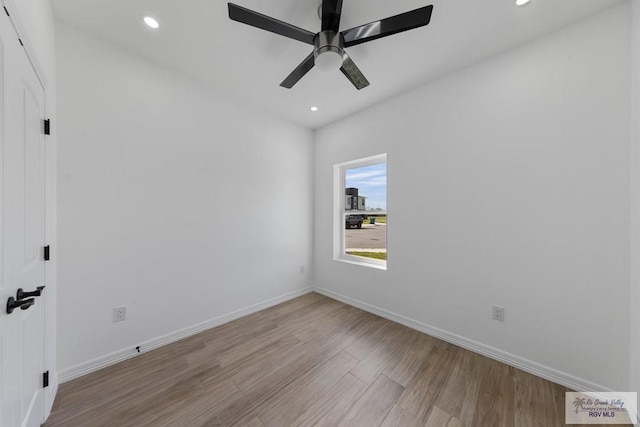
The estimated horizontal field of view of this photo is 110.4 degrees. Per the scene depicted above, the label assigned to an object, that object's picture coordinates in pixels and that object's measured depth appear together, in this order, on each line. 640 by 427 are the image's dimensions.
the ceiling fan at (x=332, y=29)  1.33
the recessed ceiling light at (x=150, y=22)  1.69
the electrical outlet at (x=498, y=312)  1.98
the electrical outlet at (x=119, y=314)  1.93
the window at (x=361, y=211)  3.06
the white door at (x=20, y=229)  0.91
